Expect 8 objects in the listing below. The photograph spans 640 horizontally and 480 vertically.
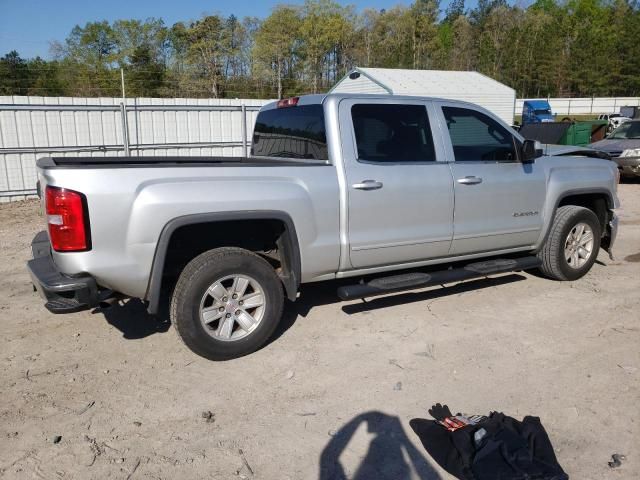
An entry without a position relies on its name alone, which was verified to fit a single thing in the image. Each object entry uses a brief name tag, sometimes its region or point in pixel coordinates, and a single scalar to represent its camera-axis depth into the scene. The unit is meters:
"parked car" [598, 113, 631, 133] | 25.73
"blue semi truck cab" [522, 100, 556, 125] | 35.72
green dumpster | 17.55
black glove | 3.34
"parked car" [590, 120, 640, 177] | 13.60
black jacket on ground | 2.76
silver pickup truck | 3.58
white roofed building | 21.52
